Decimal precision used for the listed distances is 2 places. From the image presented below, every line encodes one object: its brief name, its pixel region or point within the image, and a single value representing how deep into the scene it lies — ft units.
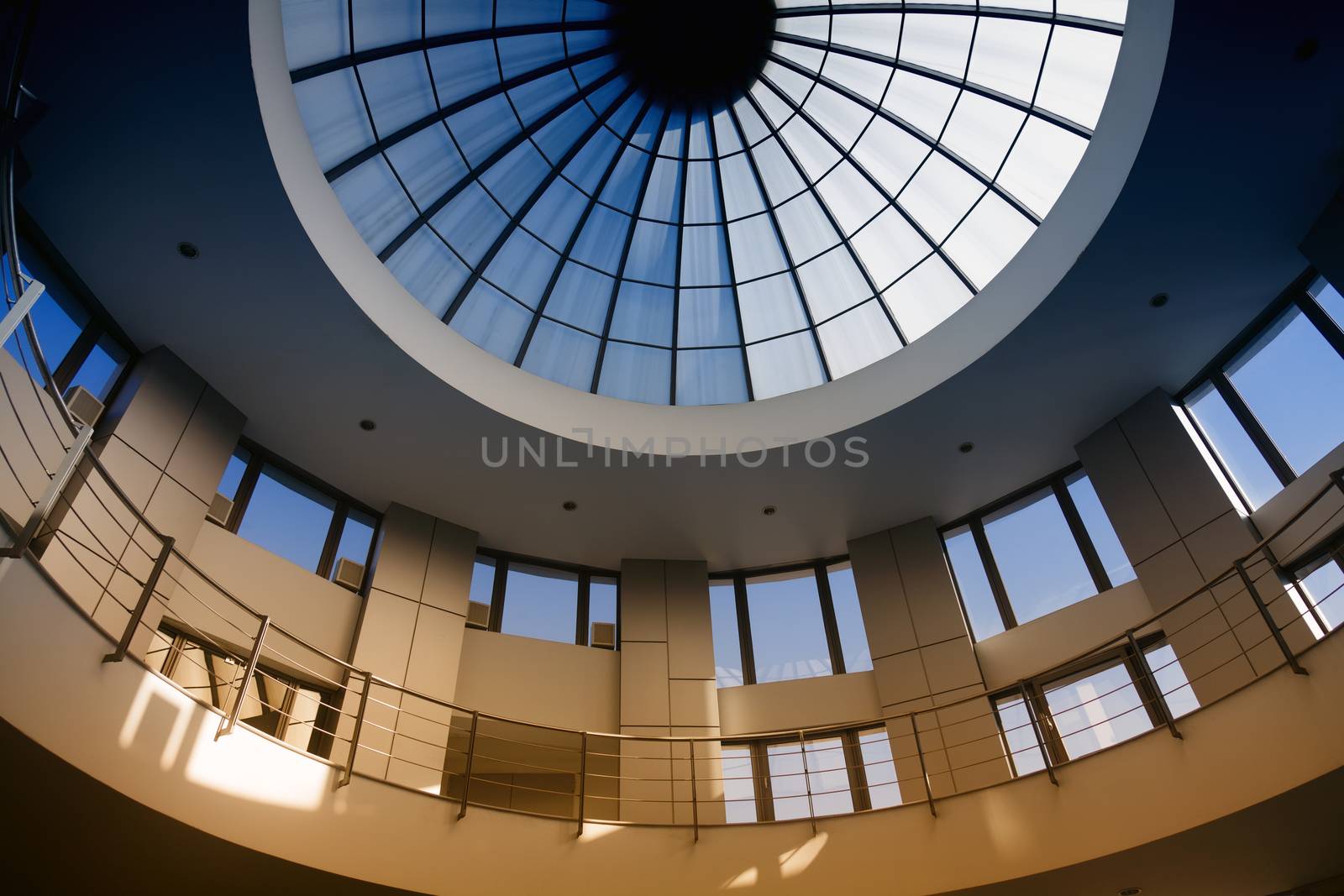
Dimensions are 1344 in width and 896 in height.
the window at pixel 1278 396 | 39.27
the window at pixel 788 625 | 52.70
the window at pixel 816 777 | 45.34
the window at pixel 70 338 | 36.27
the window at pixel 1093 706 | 40.16
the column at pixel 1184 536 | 37.78
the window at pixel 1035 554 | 47.37
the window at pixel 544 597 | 53.52
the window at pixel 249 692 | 37.32
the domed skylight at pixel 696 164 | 39.93
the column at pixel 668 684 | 46.24
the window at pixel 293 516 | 45.52
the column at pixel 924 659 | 43.73
